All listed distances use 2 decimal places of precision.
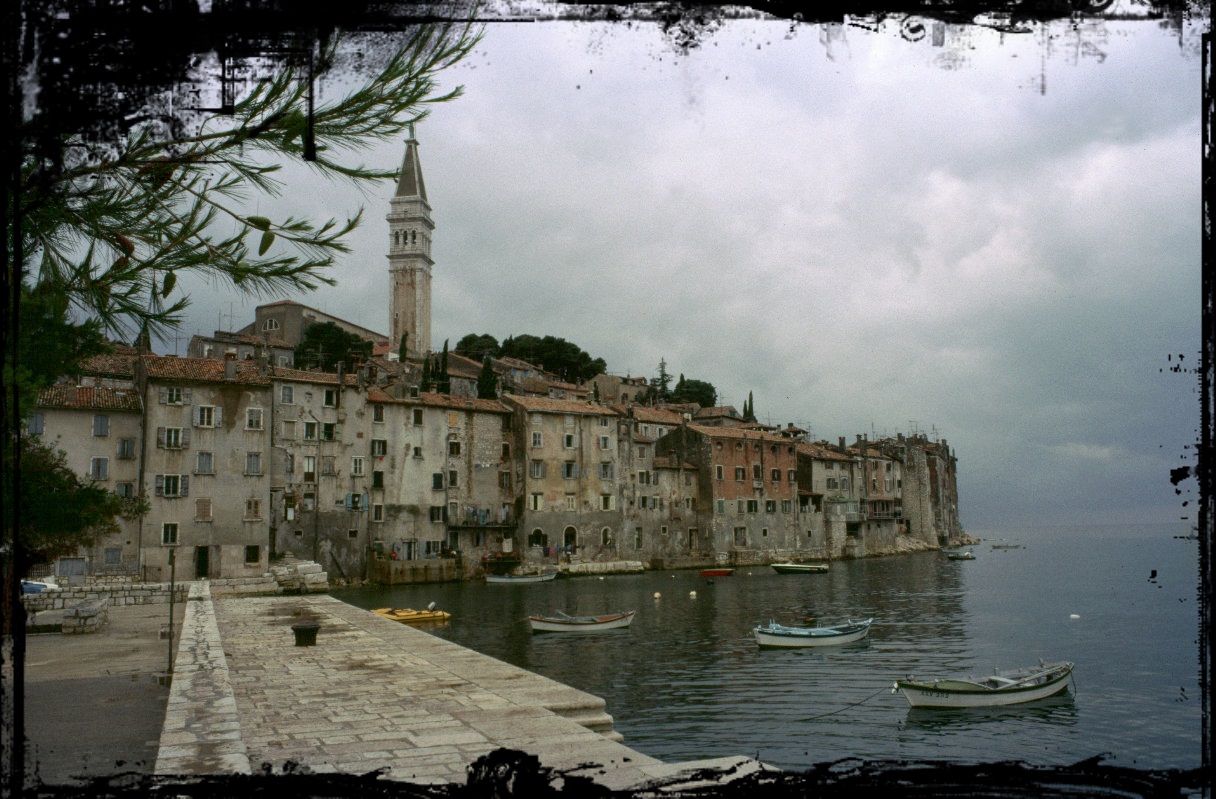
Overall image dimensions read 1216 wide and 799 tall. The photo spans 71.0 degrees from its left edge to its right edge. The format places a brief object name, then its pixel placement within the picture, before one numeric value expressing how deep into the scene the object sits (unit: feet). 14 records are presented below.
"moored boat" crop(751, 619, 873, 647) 98.68
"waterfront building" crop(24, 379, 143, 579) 133.18
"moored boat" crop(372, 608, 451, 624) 108.58
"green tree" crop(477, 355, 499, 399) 227.61
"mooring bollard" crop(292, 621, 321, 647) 53.98
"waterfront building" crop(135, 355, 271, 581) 143.33
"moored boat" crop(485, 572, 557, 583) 182.29
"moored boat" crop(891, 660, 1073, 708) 68.74
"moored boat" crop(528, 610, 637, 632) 110.93
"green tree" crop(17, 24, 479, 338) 16.35
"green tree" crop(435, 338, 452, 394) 224.53
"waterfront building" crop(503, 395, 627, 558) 201.46
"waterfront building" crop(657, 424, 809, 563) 236.63
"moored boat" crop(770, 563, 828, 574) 220.64
